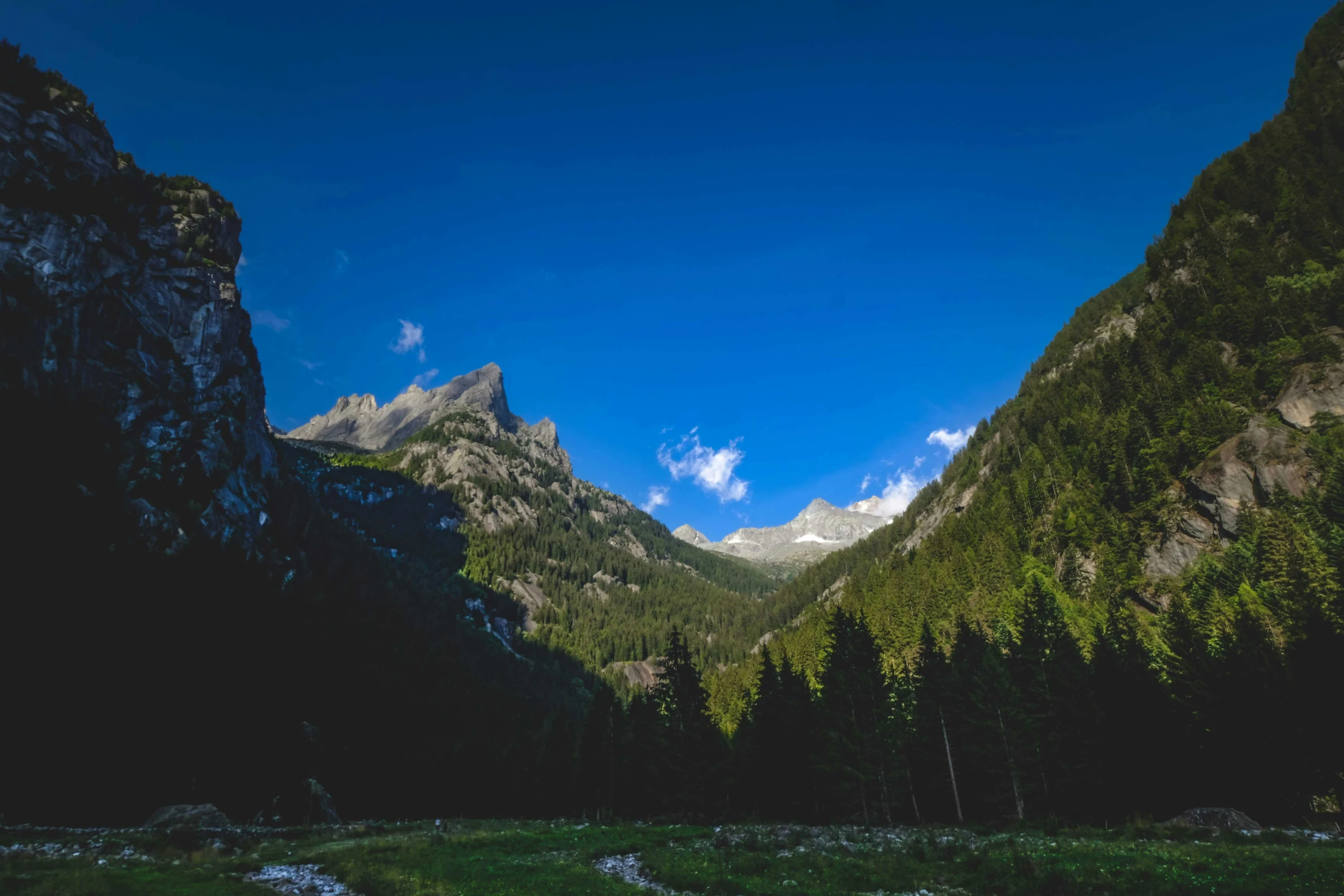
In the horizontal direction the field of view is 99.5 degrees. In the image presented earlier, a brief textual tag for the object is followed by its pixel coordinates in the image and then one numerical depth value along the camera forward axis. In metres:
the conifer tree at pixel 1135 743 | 42.78
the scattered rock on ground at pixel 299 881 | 20.47
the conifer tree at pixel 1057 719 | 44.34
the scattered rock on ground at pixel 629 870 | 22.12
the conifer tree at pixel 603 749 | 64.44
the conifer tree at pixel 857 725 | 47.25
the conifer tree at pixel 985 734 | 45.94
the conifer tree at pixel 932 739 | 49.59
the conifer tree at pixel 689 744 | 52.97
